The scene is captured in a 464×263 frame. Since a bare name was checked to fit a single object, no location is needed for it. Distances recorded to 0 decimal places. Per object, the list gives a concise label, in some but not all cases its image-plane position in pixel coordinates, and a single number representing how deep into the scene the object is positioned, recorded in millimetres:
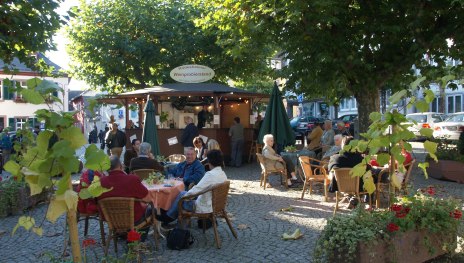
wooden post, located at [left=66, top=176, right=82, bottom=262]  3032
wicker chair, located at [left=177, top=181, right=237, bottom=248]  5746
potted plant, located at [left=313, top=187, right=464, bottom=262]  4059
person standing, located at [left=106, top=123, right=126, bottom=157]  12727
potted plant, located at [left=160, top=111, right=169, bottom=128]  19281
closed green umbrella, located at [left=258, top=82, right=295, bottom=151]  11625
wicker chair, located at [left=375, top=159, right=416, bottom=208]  7574
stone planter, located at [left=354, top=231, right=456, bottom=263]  4059
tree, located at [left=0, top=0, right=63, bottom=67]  8797
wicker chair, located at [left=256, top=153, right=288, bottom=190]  10086
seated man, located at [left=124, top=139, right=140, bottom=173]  9945
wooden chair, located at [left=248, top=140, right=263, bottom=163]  16625
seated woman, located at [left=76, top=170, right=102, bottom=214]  5953
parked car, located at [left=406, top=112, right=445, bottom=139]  24219
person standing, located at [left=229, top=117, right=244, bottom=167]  15430
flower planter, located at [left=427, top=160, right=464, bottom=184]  11041
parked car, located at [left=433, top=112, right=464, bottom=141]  22125
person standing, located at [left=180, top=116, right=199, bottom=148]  13367
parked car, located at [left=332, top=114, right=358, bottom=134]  27484
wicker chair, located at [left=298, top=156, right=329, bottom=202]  8760
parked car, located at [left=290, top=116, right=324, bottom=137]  30812
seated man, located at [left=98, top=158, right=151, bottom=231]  5246
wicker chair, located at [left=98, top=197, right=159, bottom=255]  5074
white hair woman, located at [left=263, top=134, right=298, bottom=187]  10023
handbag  5672
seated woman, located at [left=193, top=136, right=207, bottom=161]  9867
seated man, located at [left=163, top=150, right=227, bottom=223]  5879
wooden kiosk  15992
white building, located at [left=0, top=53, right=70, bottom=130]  39875
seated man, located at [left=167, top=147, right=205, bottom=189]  6969
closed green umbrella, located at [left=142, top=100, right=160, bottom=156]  10086
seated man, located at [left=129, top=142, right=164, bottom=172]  7496
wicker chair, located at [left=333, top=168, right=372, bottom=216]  7215
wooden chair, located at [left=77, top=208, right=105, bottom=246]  5638
